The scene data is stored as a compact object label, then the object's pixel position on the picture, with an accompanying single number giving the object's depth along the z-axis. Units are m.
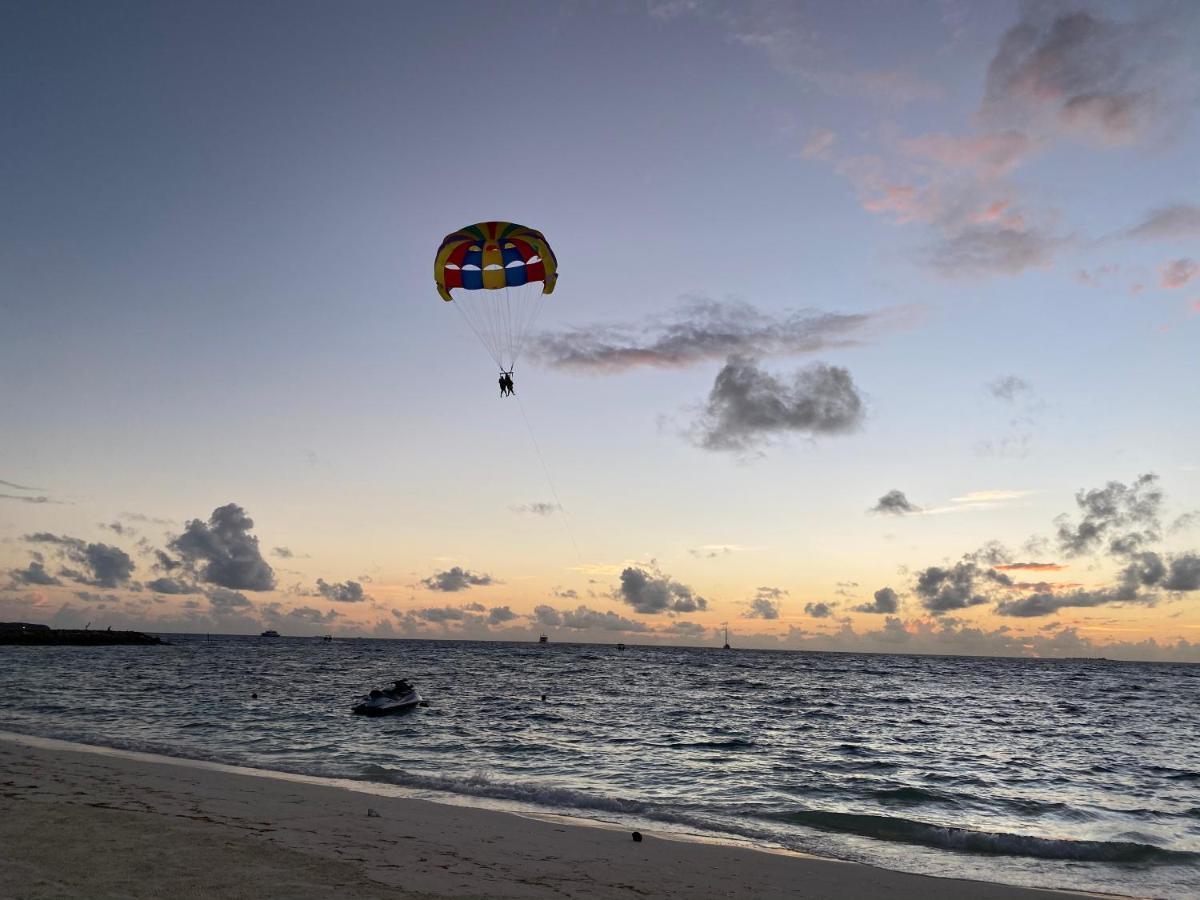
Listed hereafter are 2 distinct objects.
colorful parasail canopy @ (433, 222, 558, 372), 30.56
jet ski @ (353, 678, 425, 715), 37.44
